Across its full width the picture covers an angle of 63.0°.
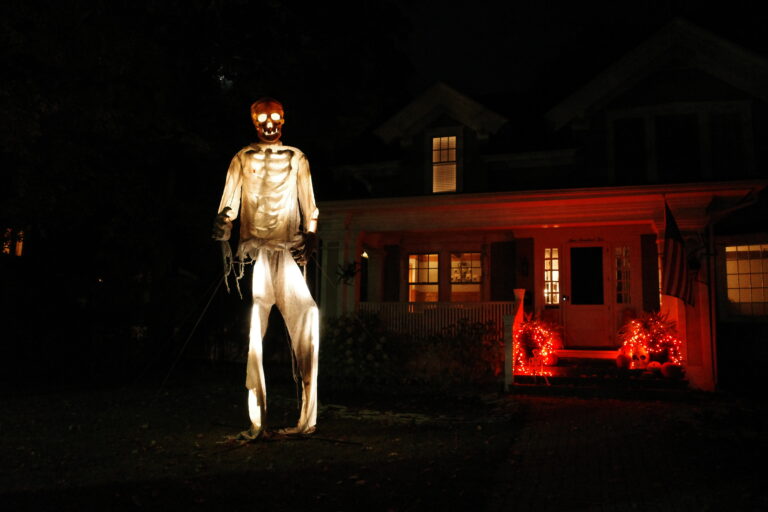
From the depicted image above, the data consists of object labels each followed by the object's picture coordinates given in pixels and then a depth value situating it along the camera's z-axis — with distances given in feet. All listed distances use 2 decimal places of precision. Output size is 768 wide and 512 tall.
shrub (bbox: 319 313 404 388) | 38.93
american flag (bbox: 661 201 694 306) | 33.78
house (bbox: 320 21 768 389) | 37.91
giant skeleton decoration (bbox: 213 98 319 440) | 22.86
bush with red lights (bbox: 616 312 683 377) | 36.68
